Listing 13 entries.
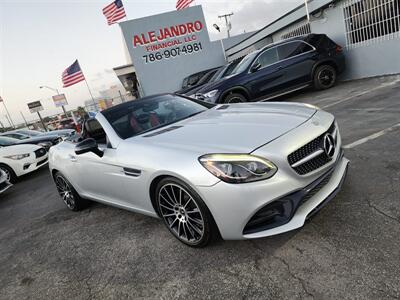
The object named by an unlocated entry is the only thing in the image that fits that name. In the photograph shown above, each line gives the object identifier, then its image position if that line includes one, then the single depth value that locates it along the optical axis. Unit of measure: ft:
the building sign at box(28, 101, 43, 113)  87.82
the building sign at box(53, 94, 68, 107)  76.58
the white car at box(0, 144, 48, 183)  25.44
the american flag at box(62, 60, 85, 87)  62.13
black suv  27.61
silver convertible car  7.25
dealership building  26.58
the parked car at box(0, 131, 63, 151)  31.27
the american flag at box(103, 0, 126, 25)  59.11
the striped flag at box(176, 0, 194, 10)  57.82
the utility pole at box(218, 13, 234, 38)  80.11
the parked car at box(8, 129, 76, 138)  35.84
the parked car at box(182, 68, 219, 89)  45.50
